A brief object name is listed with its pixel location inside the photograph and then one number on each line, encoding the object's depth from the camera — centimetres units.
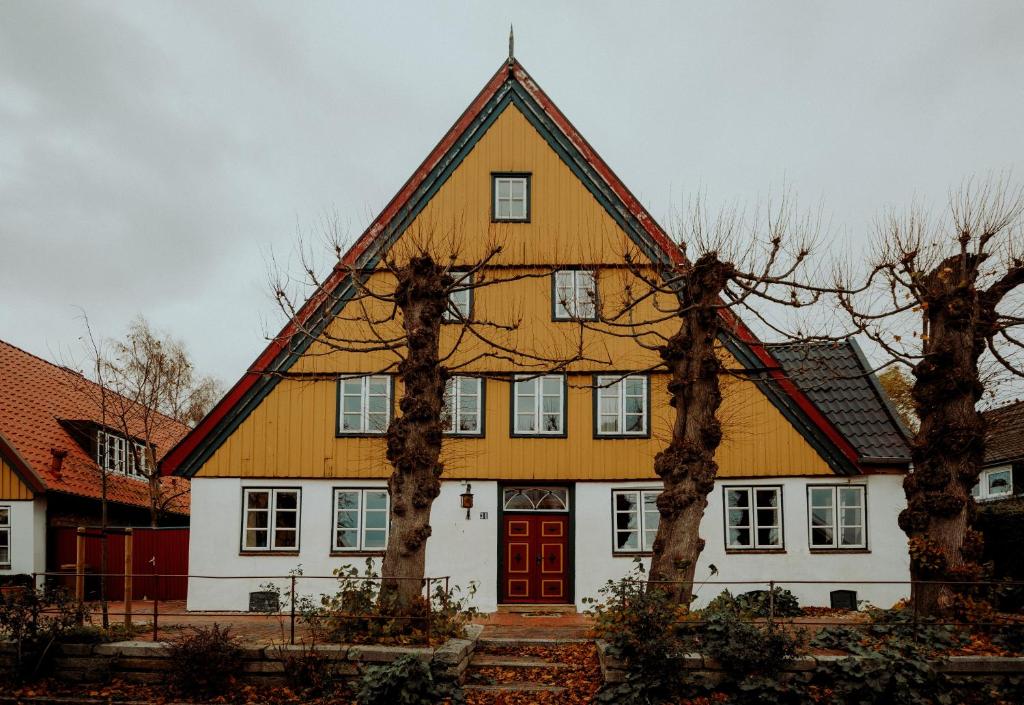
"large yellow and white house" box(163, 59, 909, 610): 1886
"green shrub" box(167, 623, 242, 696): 1129
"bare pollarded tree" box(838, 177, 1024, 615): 1356
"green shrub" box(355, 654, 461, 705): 1056
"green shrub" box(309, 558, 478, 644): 1206
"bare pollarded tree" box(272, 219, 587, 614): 1291
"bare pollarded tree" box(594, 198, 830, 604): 1338
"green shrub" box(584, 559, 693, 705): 1090
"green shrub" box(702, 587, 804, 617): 1235
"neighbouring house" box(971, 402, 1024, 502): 2830
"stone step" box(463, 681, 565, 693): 1154
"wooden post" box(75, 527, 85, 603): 1332
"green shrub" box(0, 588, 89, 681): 1170
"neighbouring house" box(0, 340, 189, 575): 2106
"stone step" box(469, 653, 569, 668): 1256
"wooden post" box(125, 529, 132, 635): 1294
